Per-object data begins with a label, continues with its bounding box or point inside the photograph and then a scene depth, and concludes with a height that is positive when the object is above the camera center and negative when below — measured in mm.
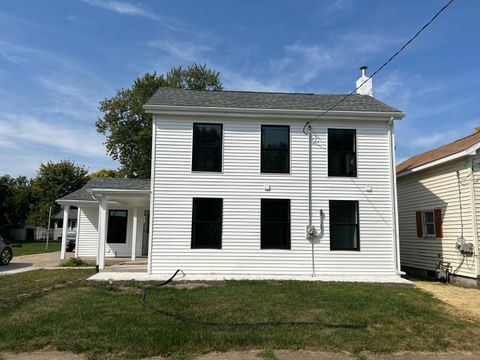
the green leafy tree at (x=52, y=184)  47906 +5614
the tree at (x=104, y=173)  54834 +8215
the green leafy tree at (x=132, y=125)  32688 +8701
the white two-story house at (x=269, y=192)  11727 +1236
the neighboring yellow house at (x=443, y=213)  11336 +764
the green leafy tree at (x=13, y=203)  42350 +2953
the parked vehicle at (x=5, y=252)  15418 -912
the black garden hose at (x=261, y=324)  6410 -1449
